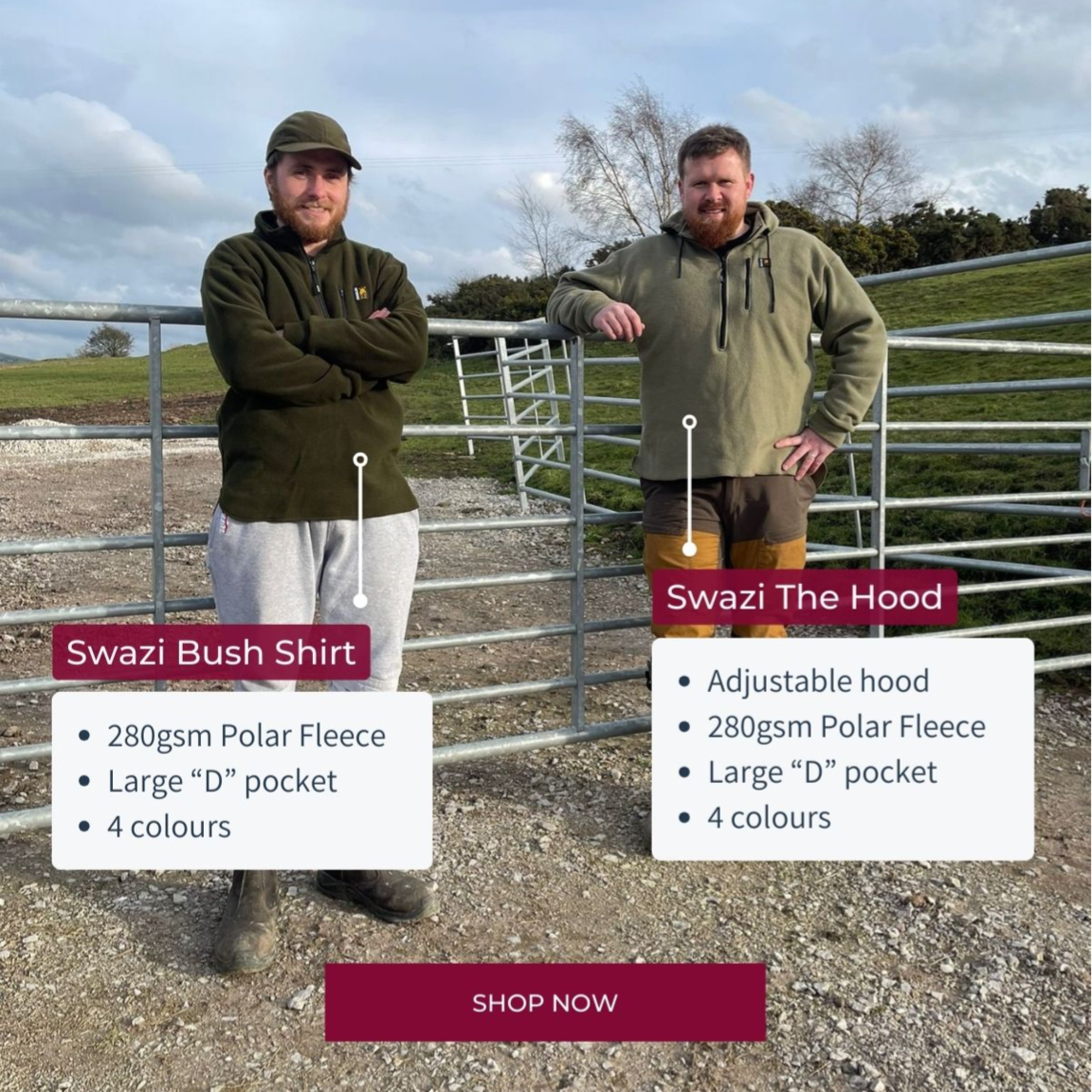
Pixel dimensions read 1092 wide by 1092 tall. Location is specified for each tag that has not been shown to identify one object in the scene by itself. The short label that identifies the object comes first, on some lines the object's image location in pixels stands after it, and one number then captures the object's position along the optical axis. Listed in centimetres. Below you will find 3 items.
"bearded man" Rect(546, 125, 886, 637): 273
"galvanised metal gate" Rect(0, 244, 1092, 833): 278
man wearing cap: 229
